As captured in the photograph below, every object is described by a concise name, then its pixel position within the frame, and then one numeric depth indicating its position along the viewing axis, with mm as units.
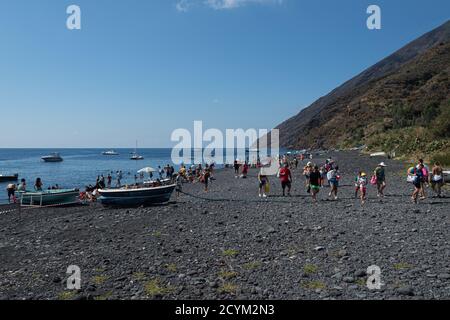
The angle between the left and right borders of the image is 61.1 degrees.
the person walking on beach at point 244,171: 37656
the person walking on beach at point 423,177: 17416
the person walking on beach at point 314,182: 18891
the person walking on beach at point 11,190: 28894
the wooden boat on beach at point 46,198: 24077
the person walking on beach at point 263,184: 22062
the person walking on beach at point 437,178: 18172
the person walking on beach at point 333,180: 19141
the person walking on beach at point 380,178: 18969
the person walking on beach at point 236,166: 40819
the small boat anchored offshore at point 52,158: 118700
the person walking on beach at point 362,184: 17845
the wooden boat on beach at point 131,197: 20422
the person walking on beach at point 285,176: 21688
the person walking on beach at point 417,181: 16703
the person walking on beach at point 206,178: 27375
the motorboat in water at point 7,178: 56562
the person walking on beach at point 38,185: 29400
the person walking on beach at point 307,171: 21866
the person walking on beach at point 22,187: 29141
